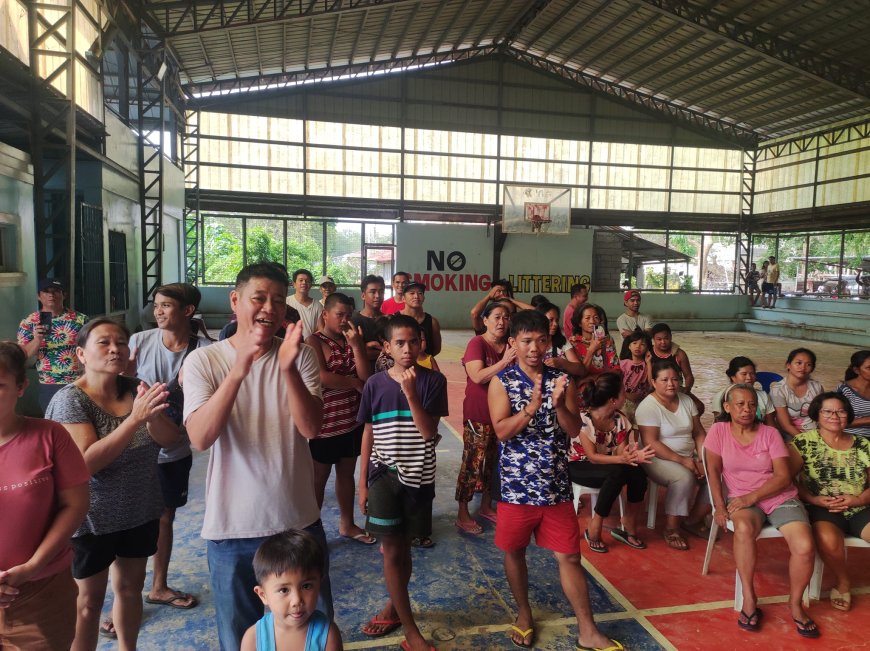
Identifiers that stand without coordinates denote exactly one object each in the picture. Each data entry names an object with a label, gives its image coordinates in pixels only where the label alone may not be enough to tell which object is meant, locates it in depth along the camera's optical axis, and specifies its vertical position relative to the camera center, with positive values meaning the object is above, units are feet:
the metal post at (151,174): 36.17 +6.56
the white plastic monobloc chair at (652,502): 13.02 -4.58
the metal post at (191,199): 51.29 +6.85
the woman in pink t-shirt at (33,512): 5.58 -2.26
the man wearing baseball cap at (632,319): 19.58 -0.93
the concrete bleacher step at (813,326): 52.03 -2.90
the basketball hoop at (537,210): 53.57 +7.08
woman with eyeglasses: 10.19 -3.25
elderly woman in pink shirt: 9.59 -3.47
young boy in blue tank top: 5.32 -2.85
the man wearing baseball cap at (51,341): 14.37 -1.59
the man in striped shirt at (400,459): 8.50 -2.53
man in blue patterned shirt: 8.66 -2.61
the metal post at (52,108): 21.26 +6.40
